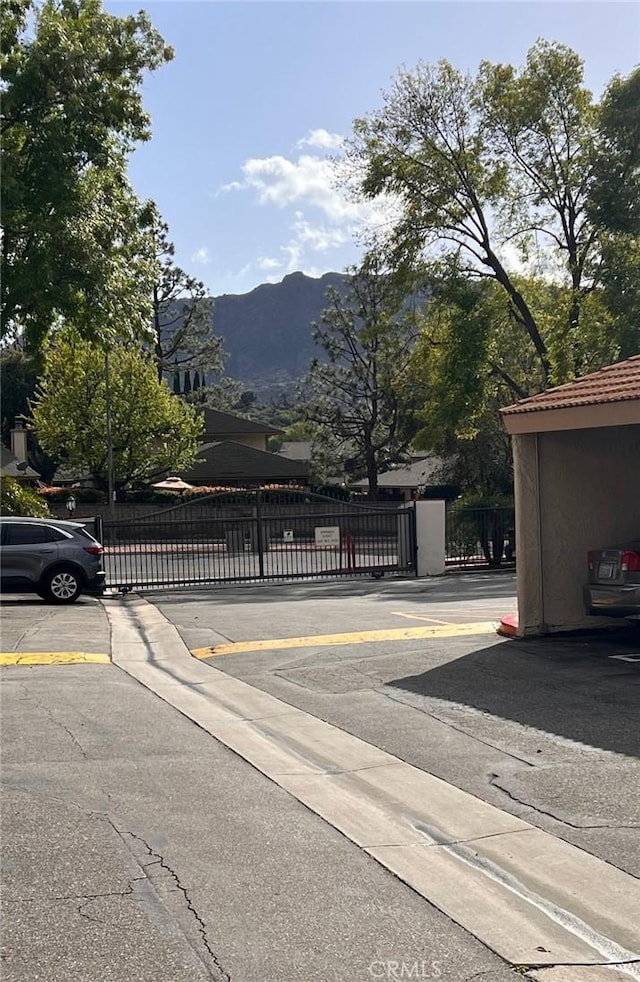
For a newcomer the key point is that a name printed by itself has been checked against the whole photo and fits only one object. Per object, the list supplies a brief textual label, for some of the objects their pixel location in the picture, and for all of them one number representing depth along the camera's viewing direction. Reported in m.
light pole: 40.97
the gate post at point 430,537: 23.44
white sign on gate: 22.83
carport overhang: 12.84
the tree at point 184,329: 68.00
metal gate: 22.39
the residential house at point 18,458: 53.66
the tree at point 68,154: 18.89
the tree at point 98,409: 47.72
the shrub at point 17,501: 24.09
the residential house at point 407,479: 58.22
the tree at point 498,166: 30.25
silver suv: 17.80
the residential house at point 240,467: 57.47
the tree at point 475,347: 30.23
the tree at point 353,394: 50.16
